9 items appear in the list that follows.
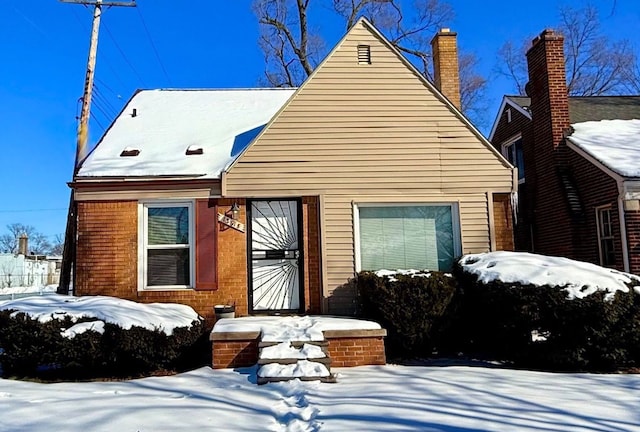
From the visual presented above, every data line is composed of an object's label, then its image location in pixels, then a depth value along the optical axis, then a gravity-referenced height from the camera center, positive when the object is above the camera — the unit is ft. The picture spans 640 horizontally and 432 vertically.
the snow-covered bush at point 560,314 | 21.76 -2.12
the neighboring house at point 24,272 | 123.96 +1.63
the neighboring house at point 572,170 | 34.40 +7.17
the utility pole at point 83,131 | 35.24 +12.16
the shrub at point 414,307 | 24.04 -1.85
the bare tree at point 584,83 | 84.43 +30.59
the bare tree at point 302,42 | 80.18 +37.43
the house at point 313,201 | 29.32 +4.17
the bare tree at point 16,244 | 238.27 +16.94
